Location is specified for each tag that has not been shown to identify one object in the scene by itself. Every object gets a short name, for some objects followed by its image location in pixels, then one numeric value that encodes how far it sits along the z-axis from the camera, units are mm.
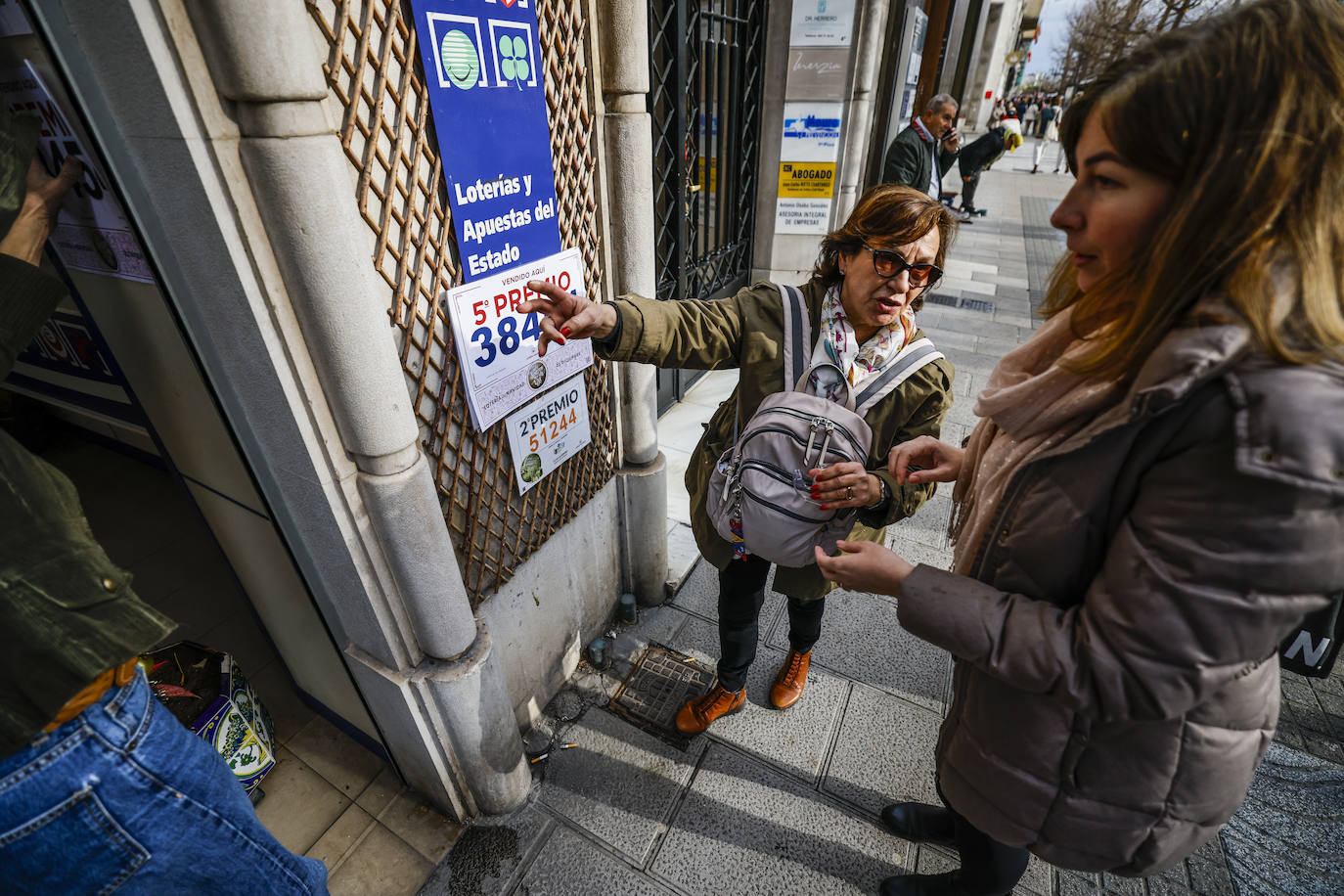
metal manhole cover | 2795
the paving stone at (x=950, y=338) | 6665
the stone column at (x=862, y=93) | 5242
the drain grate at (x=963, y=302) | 7799
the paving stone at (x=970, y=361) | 6105
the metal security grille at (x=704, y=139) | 4008
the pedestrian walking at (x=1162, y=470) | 875
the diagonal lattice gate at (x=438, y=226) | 1505
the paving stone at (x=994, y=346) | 6480
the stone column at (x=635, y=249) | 2227
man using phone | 6234
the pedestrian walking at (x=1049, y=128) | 19591
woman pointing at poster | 1793
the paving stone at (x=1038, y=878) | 2158
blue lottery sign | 1674
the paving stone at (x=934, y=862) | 2225
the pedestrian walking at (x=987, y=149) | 10477
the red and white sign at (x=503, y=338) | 1920
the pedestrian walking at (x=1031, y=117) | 29391
